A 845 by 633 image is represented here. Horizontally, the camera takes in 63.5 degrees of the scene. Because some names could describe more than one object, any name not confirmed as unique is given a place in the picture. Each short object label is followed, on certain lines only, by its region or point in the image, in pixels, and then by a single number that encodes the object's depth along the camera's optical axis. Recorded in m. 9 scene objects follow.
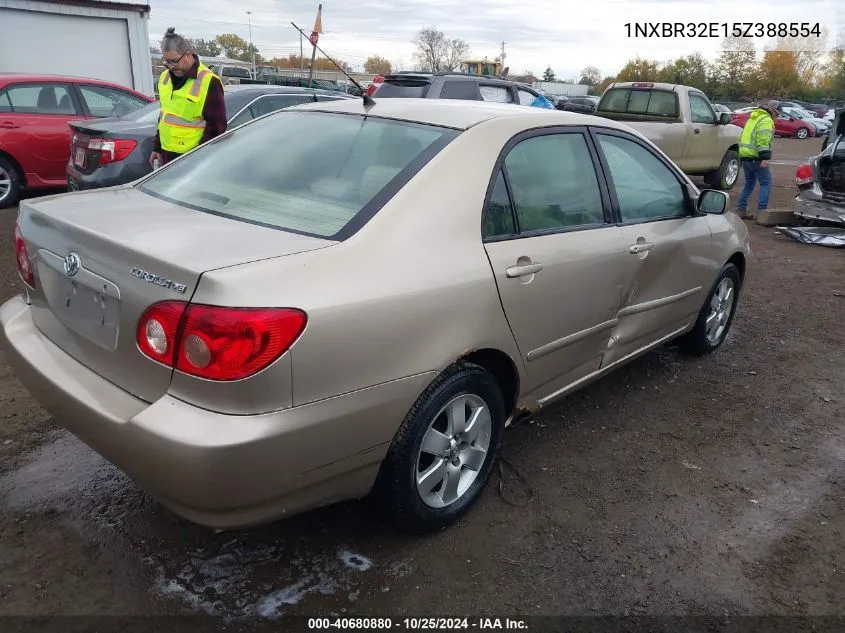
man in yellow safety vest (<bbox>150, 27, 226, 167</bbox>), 5.07
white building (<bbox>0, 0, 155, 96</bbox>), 13.29
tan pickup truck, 11.59
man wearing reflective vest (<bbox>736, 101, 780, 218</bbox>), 9.35
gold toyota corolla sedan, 1.98
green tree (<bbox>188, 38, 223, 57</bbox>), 80.79
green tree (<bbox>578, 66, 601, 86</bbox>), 83.94
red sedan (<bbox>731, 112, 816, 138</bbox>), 31.27
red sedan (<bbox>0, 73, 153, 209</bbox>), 7.83
